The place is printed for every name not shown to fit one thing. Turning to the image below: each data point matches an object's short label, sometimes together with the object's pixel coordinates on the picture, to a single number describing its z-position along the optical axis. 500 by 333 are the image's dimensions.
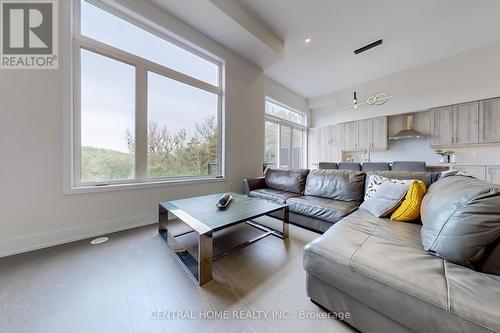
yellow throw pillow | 1.62
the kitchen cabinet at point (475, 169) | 3.74
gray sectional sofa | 0.73
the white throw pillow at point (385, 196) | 1.73
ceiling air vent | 3.57
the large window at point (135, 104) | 2.21
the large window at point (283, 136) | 5.21
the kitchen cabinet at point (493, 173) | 3.57
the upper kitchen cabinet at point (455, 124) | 3.82
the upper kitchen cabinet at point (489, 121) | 3.59
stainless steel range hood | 4.46
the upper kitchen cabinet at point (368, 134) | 5.02
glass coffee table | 1.40
